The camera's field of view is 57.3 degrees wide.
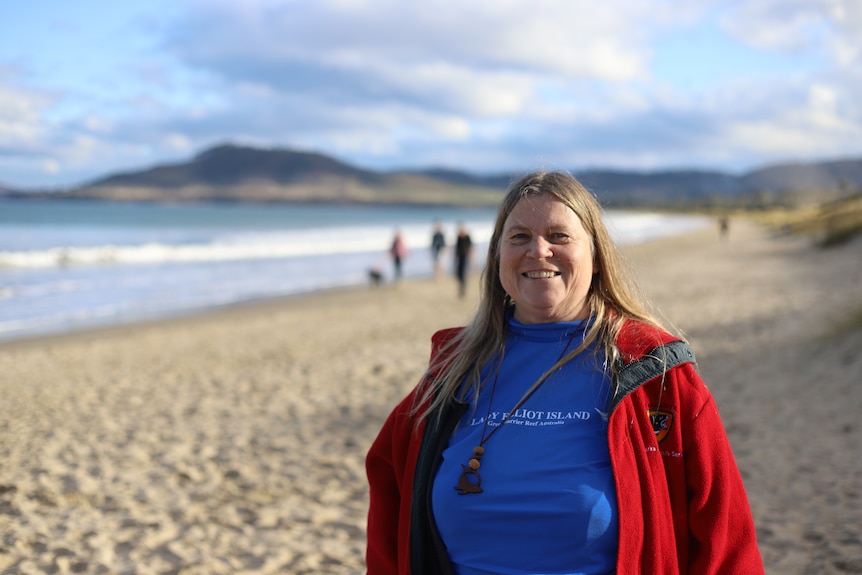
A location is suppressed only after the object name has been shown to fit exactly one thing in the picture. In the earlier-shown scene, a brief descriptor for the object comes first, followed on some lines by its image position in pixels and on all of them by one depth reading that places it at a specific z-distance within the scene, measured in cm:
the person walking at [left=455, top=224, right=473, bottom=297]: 1773
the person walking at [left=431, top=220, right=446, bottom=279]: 2078
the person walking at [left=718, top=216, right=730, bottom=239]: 4962
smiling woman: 194
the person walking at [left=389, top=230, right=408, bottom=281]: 2108
